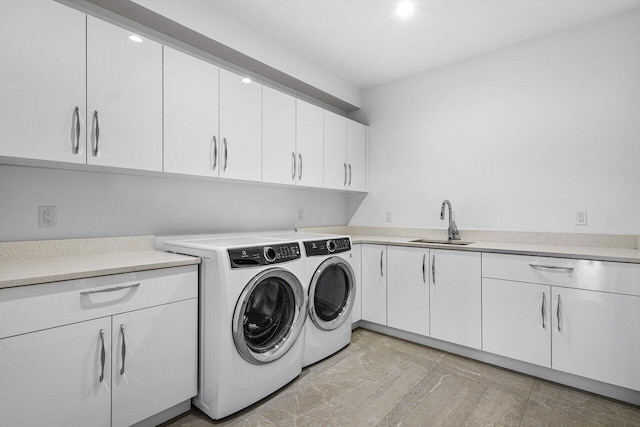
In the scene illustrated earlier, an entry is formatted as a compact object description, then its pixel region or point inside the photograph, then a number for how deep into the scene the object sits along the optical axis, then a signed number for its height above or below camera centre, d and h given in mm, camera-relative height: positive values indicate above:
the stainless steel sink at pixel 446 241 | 2720 -240
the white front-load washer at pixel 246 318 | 1713 -607
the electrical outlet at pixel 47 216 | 1761 -5
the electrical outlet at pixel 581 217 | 2404 -14
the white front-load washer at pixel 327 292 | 2256 -593
